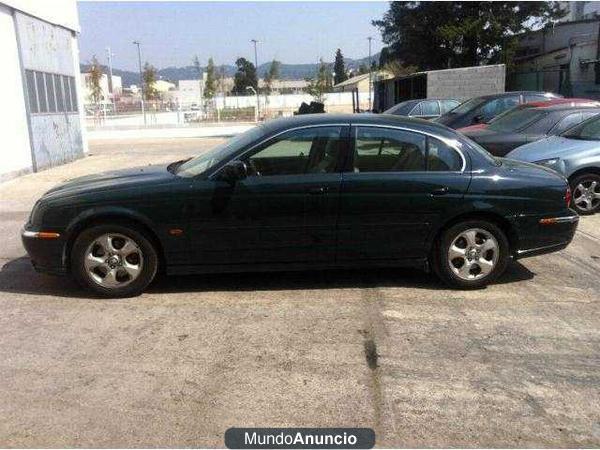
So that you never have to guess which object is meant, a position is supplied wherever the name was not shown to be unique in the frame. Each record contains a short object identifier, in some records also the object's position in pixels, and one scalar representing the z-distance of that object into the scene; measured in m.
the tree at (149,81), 70.44
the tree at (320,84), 64.44
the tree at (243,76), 97.25
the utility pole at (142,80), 61.76
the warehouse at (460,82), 23.09
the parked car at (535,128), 9.63
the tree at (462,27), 34.22
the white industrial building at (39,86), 13.75
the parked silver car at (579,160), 8.23
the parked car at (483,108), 14.09
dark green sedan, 5.10
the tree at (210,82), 65.62
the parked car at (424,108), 17.23
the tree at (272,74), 80.68
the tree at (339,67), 122.44
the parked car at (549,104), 10.94
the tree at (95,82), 56.18
